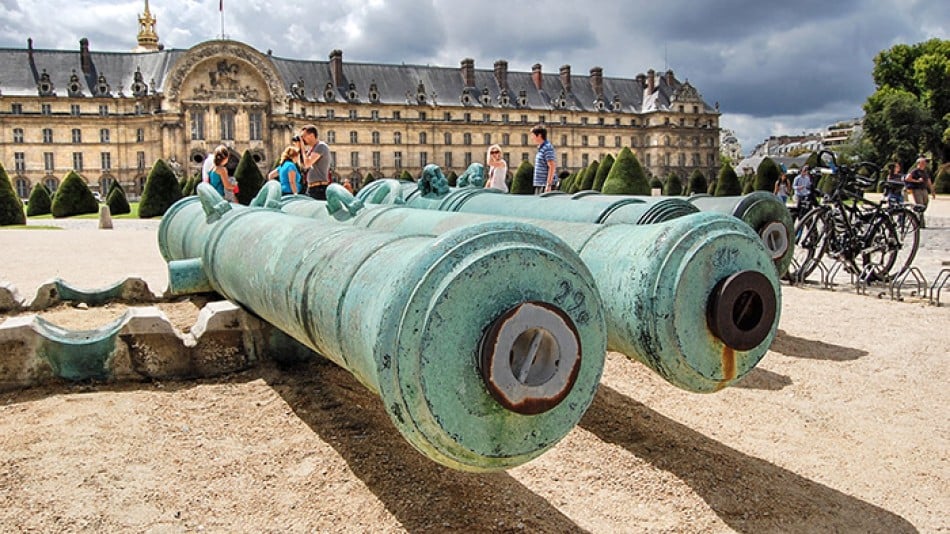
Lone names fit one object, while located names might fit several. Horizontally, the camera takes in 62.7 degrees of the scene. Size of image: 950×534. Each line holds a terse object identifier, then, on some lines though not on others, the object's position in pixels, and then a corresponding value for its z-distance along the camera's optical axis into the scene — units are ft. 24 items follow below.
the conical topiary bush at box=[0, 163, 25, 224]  74.64
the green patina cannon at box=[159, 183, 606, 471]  6.92
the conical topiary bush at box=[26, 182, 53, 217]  98.43
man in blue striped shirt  29.32
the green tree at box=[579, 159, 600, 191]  121.60
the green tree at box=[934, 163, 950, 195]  109.93
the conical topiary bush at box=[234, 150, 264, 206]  87.48
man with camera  26.27
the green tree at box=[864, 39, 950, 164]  144.46
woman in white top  30.48
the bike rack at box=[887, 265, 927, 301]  26.16
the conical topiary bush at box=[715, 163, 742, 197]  107.24
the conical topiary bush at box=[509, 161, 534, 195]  105.60
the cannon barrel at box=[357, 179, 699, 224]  16.51
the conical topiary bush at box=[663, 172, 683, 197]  134.72
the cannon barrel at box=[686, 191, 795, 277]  19.53
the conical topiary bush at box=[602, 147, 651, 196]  93.04
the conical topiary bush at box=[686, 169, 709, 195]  140.52
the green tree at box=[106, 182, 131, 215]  95.04
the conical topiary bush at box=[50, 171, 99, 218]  91.40
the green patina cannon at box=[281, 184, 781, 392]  9.46
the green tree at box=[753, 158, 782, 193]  96.73
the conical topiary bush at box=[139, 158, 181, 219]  88.84
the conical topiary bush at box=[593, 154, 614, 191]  109.19
